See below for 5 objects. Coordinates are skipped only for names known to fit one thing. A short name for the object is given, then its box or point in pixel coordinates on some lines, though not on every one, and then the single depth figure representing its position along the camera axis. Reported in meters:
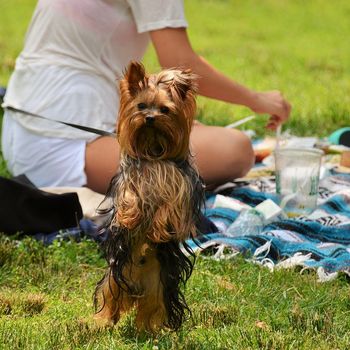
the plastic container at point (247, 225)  9.40
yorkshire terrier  5.76
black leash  9.81
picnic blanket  8.50
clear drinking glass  10.10
